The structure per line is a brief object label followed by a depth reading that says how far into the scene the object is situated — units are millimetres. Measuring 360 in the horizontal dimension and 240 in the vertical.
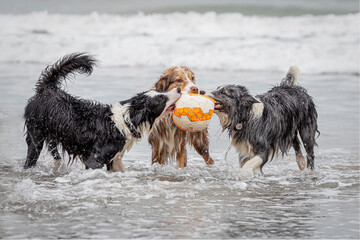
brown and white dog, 14031
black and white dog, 12875
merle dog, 13047
